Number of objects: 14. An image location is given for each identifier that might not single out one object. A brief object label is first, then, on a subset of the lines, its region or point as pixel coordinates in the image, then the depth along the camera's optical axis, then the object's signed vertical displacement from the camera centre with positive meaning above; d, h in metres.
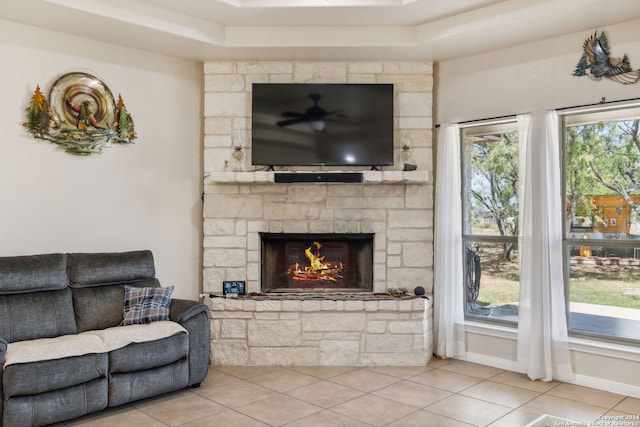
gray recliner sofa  3.16 -0.75
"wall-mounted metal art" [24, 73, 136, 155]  4.15 +0.90
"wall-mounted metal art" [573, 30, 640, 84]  4.00 +1.25
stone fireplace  4.98 +0.24
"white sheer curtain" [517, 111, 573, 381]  4.23 -0.24
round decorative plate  4.25 +1.01
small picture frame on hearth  4.88 -0.54
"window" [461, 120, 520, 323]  4.72 +0.08
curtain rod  4.00 +0.95
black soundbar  4.61 +0.44
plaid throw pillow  4.03 -0.58
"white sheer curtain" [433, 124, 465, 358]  4.87 -0.18
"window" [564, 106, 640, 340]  4.05 +0.05
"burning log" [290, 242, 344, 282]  5.10 -0.40
